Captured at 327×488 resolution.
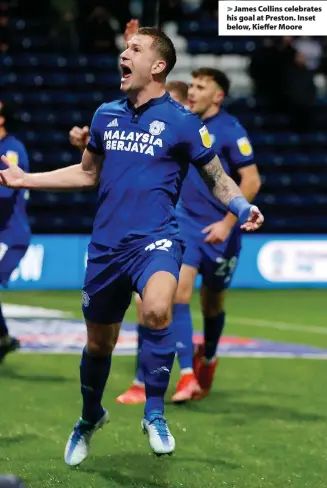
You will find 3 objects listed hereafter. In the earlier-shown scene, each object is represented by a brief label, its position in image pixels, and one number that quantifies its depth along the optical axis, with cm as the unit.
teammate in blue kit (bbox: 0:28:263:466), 1130
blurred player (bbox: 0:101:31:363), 1880
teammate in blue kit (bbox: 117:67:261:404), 1623
